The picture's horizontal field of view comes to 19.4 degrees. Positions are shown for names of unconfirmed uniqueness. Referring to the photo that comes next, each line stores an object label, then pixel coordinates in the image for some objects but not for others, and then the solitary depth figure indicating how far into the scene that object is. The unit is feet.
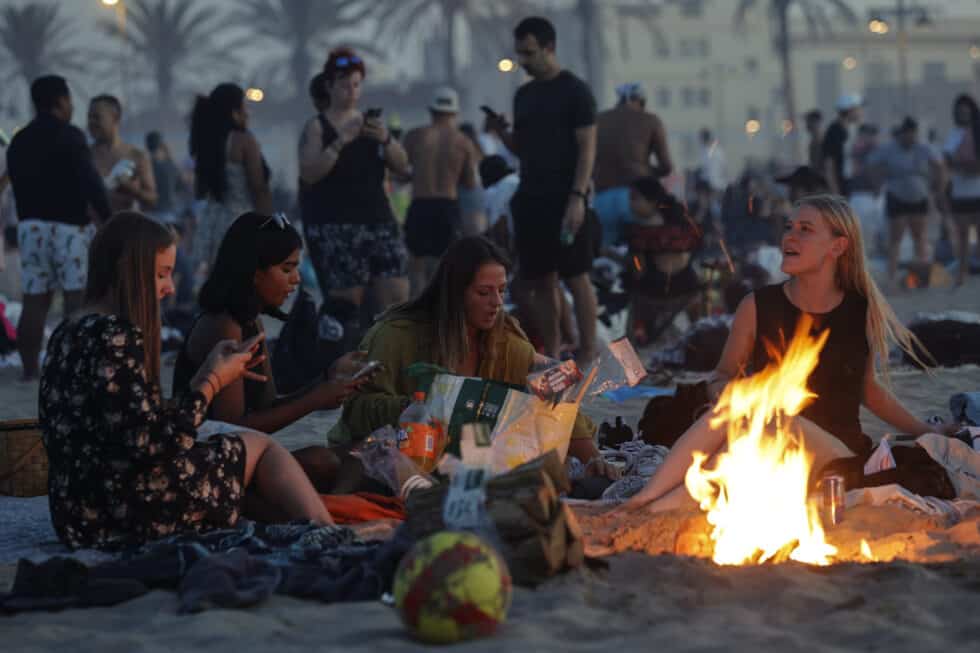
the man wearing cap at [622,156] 71.79
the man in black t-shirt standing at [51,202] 59.65
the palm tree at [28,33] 350.90
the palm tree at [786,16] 308.59
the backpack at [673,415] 40.91
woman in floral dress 28.98
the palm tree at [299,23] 348.27
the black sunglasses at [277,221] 33.93
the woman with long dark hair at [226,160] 58.39
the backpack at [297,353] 49.39
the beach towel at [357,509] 33.46
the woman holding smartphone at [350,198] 55.67
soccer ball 23.52
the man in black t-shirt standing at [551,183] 56.66
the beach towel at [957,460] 33.88
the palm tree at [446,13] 327.09
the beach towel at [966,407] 40.89
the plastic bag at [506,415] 33.32
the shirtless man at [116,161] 68.42
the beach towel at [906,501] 32.71
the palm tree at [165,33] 355.58
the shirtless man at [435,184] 72.40
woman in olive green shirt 36.01
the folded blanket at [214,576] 26.43
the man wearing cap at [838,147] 103.56
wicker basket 38.75
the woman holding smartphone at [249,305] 33.46
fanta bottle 34.63
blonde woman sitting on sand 34.70
